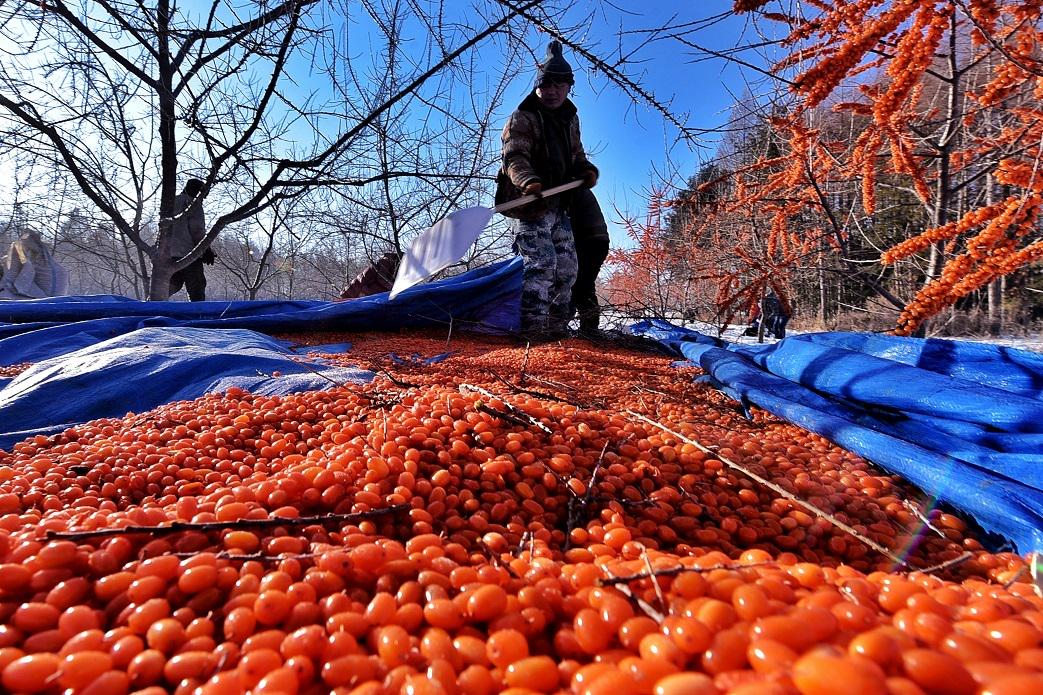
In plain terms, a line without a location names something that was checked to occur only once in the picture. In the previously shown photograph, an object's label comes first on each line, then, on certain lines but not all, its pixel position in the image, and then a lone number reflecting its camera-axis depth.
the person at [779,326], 8.21
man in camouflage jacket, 4.60
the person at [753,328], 8.61
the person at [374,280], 6.69
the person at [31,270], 10.86
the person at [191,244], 6.67
